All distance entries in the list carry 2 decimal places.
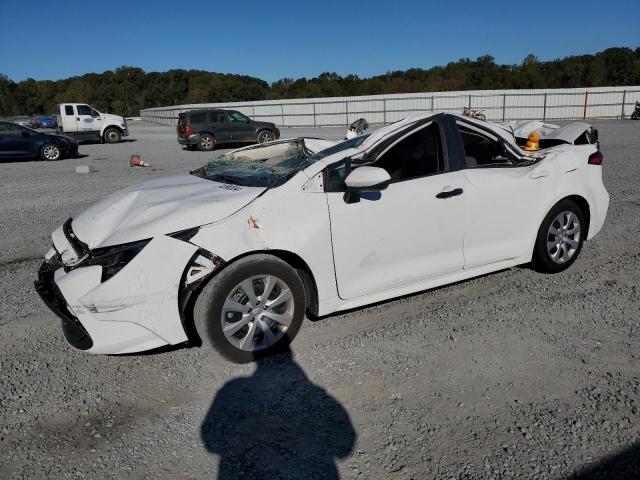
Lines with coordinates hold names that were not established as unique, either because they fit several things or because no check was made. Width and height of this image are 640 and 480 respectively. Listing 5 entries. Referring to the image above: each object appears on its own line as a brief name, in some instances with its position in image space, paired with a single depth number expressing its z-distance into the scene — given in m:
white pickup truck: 23.66
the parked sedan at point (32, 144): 16.58
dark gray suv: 20.38
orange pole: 32.19
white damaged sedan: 3.13
